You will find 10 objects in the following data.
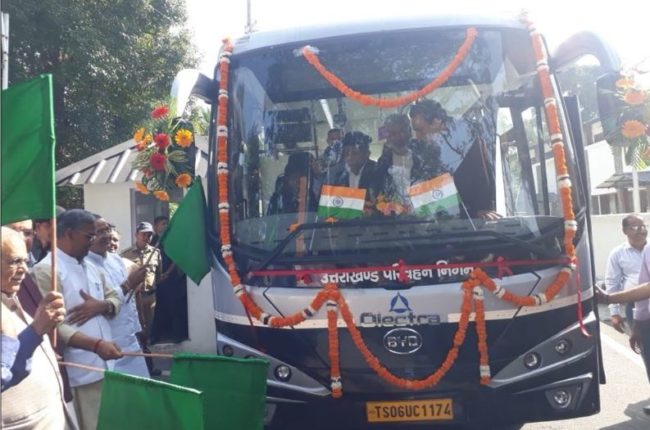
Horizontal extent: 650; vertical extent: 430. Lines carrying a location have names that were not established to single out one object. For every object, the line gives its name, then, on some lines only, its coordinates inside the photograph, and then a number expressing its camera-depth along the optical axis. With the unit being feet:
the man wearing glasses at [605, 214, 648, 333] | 26.50
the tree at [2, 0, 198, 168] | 60.90
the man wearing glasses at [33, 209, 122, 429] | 16.84
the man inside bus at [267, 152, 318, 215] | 18.67
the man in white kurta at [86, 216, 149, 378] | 18.57
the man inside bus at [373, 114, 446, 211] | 18.29
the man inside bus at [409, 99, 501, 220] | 18.29
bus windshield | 17.97
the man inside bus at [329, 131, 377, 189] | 18.49
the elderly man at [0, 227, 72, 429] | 11.64
